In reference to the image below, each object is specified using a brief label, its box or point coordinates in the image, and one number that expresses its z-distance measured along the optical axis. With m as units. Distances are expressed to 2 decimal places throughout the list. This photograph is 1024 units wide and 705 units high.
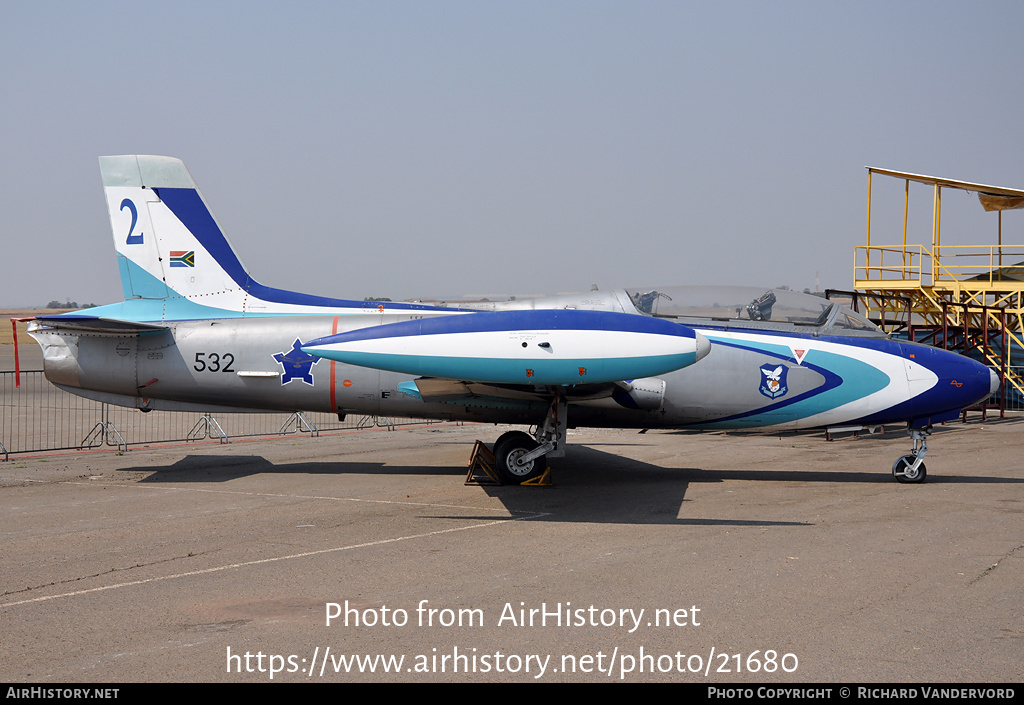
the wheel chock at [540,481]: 10.99
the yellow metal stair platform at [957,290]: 19.36
